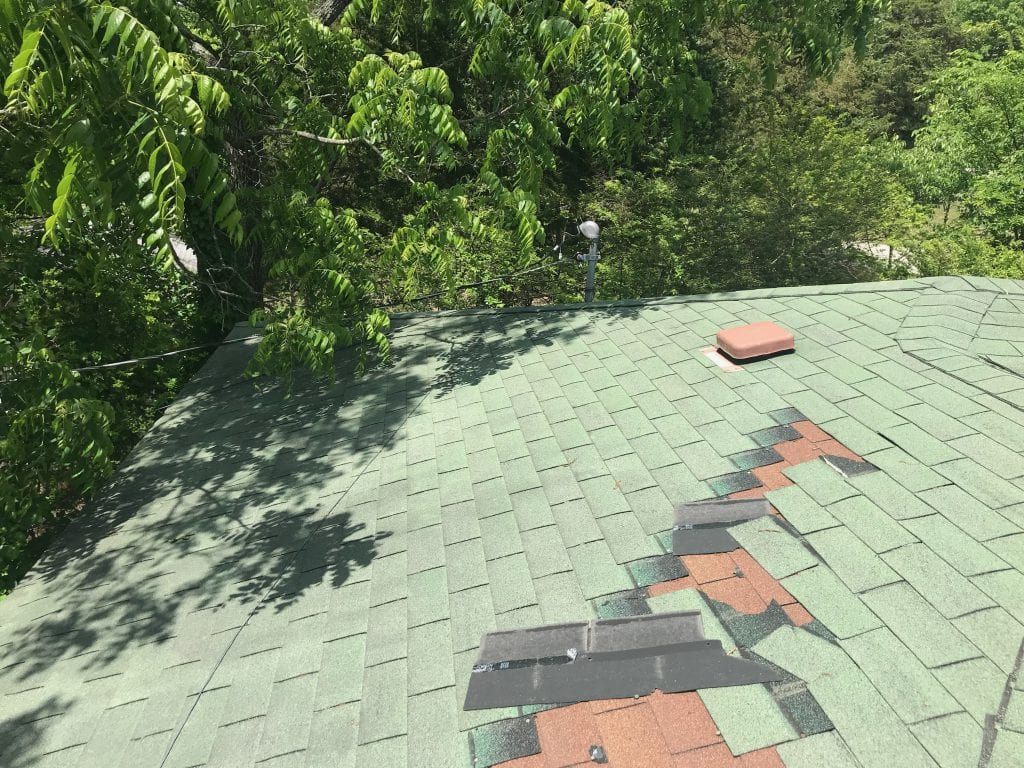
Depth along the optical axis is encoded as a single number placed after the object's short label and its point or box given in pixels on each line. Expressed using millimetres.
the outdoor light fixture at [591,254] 7266
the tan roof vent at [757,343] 5090
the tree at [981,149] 14422
